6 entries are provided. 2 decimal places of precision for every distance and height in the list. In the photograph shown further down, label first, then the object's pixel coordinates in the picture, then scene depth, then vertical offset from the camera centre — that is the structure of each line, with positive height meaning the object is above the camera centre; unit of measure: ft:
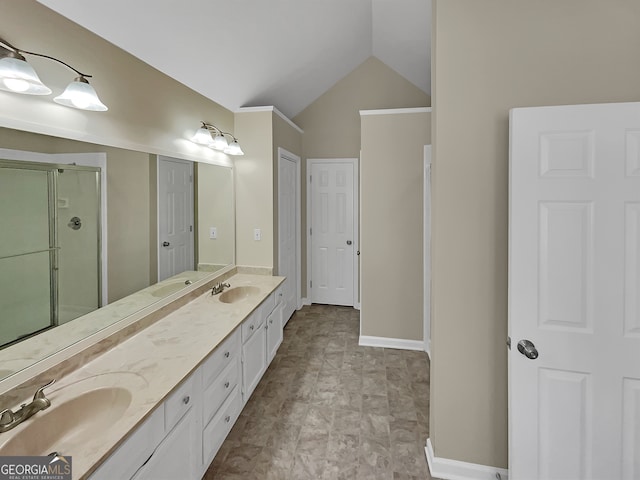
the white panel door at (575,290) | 4.33 -0.82
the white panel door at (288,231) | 11.91 +0.03
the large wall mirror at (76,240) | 4.02 -0.13
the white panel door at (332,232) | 14.61 -0.01
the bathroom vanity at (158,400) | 3.41 -2.19
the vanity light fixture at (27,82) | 3.68 +1.88
